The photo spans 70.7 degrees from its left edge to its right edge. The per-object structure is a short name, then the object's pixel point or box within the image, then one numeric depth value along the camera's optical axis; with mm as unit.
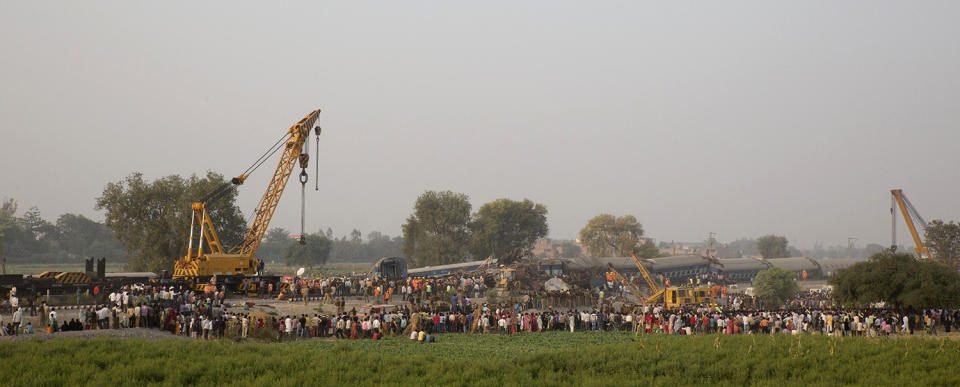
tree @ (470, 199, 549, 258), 103688
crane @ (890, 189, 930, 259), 89000
